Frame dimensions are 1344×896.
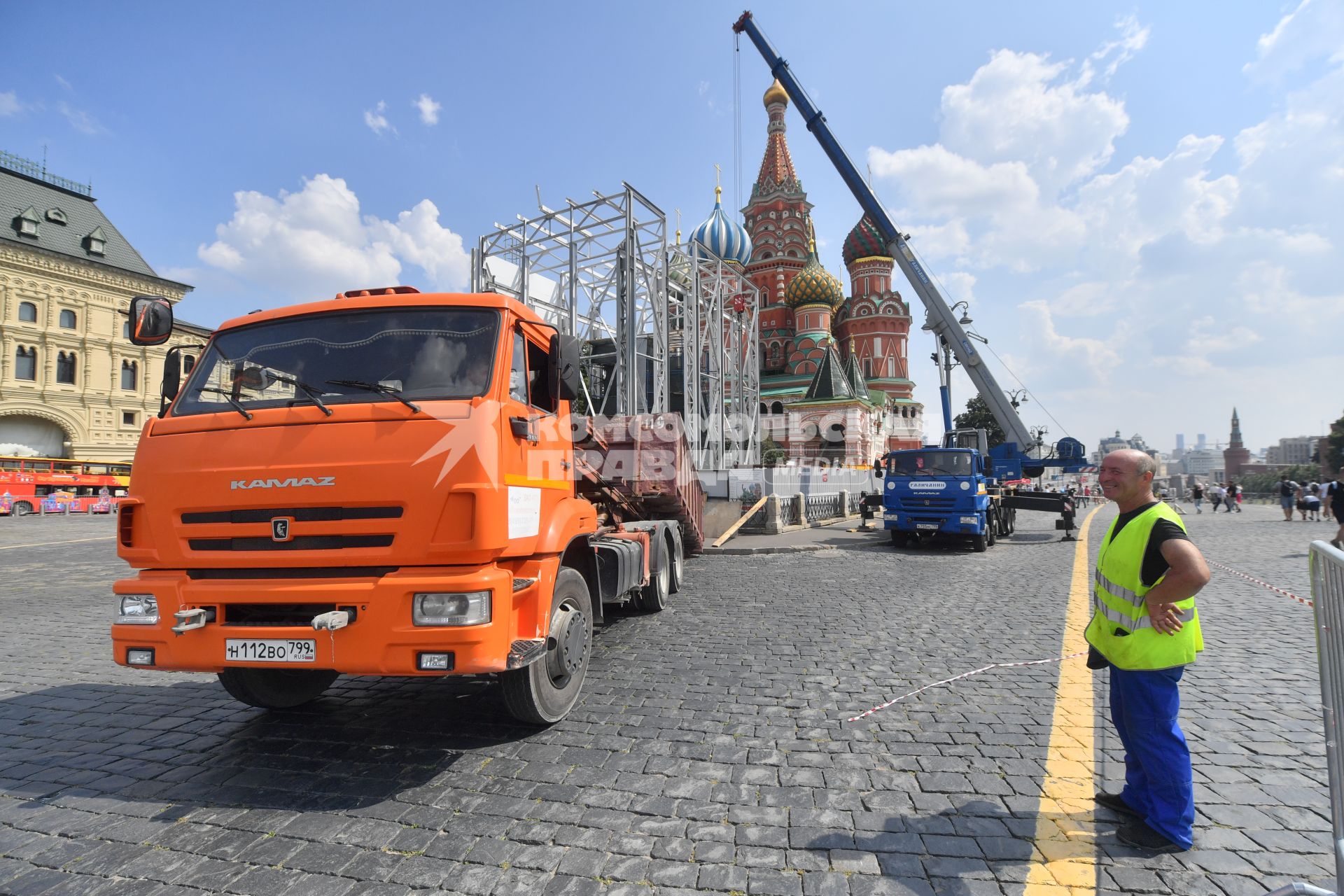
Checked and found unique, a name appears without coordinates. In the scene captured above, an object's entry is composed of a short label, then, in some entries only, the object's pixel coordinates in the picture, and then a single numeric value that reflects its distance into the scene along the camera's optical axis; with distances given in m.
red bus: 24.86
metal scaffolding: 19.11
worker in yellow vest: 2.54
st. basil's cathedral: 45.25
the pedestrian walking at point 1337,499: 11.29
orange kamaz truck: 3.07
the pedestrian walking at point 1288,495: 21.94
